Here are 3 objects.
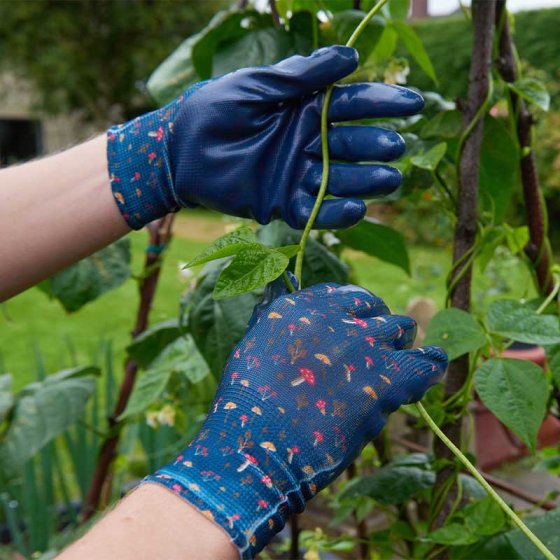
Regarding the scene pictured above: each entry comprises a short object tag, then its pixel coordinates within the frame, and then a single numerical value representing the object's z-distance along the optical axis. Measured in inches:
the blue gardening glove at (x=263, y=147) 33.5
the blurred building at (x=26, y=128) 600.1
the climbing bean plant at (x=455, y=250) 33.2
